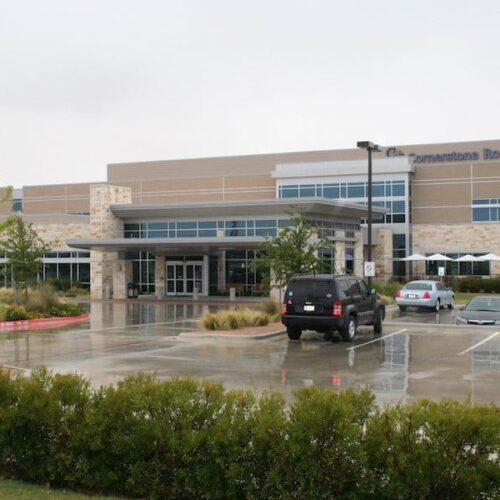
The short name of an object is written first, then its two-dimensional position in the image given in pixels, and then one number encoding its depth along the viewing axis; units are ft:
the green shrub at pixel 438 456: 20.58
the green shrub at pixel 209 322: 79.66
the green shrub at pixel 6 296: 101.53
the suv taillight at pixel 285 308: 71.46
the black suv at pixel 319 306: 70.13
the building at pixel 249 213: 159.22
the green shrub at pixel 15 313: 90.15
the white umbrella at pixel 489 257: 182.91
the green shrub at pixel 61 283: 181.98
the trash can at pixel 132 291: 166.09
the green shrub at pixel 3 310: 84.53
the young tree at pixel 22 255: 114.01
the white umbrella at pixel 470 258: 183.21
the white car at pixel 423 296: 113.80
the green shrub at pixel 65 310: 98.94
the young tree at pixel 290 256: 91.91
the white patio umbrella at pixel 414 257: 194.46
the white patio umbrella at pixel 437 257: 189.16
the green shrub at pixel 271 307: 94.96
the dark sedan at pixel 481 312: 84.74
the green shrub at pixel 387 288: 138.41
